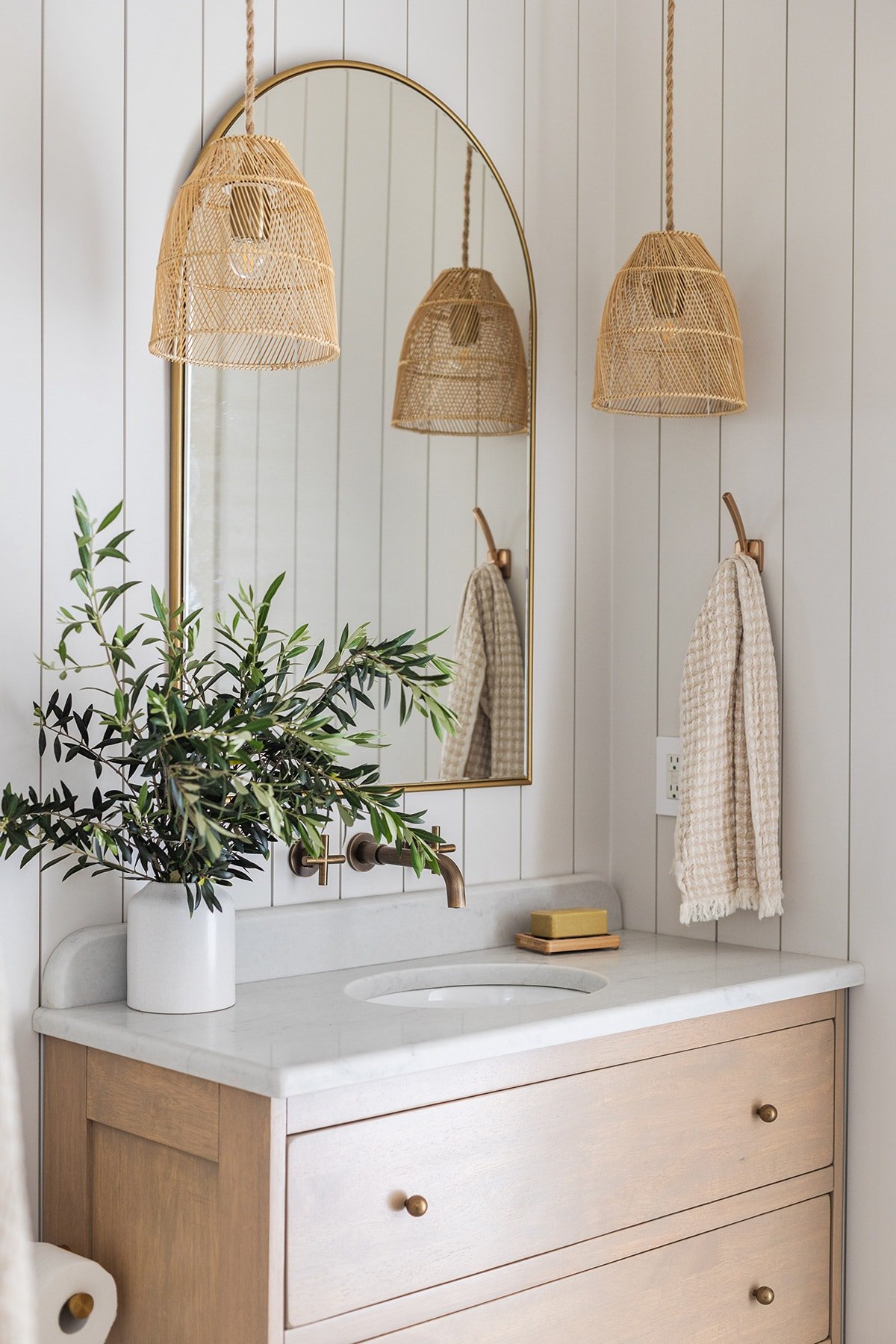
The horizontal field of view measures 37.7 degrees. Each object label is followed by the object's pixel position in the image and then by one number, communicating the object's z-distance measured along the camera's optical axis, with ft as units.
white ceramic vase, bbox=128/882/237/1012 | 4.86
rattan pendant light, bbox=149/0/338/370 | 4.92
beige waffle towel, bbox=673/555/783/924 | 6.30
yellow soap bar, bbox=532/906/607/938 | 6.37
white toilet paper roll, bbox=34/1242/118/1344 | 4.39
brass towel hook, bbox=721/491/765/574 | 6.56
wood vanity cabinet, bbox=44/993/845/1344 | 4.21
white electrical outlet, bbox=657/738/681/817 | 6.90
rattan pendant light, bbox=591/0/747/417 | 6.07
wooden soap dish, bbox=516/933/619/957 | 6.31
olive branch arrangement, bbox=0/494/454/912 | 4.67
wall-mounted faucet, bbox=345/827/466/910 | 5.63
